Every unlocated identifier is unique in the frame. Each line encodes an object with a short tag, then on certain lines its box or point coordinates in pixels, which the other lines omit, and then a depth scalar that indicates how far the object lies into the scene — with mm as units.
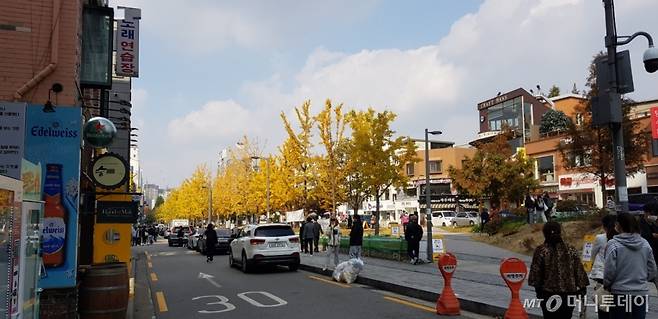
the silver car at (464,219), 50350
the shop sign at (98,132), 9664
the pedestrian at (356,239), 17297
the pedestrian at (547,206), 23750
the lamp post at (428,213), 19094
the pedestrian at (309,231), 24062
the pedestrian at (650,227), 8164
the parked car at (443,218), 53025
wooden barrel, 8734
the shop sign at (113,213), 11477
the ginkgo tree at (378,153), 29422
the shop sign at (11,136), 6980
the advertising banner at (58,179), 8414
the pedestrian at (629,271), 5457
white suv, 17828
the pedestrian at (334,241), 17453
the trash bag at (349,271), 14828
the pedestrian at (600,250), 6806
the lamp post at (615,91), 8852
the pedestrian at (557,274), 6047
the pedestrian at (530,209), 24203
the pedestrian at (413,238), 18578
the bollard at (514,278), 7801
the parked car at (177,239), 43969
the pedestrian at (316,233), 24531
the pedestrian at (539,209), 23812
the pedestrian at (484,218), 30319
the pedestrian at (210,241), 23266
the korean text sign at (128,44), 15141
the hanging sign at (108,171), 10539
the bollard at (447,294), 9711
